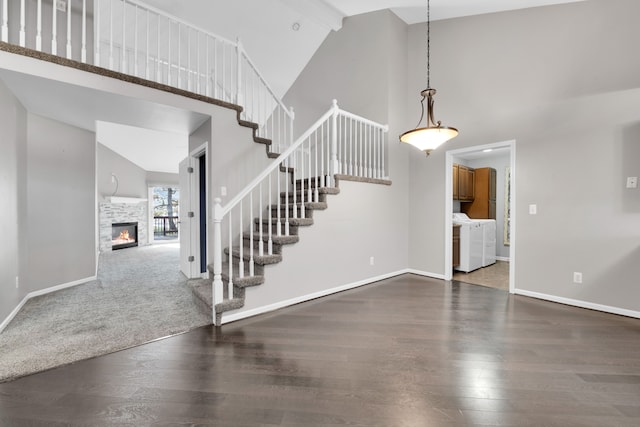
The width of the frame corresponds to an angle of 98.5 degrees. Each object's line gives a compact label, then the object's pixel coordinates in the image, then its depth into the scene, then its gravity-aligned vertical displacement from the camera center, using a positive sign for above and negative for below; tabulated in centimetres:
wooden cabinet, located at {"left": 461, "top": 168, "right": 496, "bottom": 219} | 598 +39
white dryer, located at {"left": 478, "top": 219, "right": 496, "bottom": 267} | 527 -55
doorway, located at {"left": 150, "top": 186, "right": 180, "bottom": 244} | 1080 -1
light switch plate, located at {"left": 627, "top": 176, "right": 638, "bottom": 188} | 279 +33
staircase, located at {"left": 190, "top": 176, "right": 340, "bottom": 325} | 274 -48
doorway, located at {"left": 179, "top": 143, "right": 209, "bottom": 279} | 429 -5
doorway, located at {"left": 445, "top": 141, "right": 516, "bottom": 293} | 363 +8
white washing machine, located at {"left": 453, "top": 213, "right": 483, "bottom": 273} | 477 -56
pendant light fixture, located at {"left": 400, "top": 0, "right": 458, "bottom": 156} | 268 +79
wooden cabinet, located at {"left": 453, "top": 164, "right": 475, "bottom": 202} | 562 +64
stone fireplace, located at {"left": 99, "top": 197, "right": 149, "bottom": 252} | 720 -29
